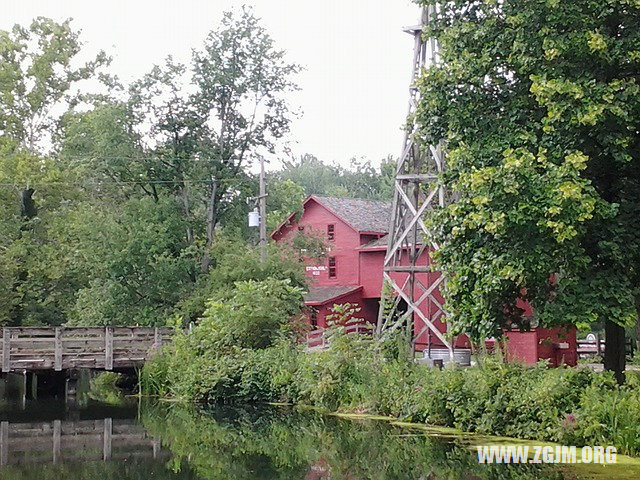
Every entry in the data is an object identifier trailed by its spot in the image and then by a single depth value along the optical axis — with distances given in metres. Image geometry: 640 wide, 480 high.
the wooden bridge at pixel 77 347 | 31.95
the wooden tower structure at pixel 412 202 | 29.53
